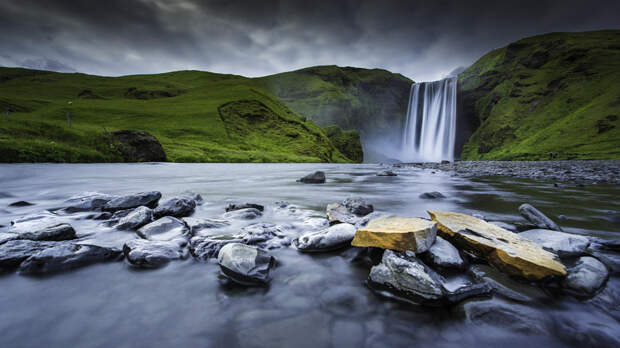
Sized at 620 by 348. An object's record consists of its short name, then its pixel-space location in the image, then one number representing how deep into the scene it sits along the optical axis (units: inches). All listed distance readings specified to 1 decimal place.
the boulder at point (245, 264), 80.0
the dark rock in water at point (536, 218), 134.1
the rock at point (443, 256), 84.1
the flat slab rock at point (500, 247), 74.9
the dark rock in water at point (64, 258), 83.8
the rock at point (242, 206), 185.5
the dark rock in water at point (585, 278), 70.9
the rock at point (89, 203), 175.3
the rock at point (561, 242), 93.6
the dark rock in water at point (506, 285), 69.6
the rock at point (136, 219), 132.3
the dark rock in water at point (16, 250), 84.9
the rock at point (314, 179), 449.7
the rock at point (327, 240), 108.5
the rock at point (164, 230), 114.9
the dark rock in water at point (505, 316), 58.7
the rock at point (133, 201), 171.8
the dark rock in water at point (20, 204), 204.0
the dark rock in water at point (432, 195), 264.7
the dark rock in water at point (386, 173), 647.0
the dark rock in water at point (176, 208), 156.2
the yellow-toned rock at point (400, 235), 86.1
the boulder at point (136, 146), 1234.0
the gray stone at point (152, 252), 92.0
